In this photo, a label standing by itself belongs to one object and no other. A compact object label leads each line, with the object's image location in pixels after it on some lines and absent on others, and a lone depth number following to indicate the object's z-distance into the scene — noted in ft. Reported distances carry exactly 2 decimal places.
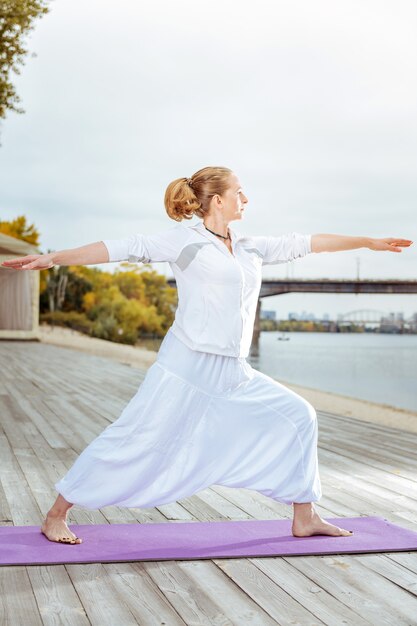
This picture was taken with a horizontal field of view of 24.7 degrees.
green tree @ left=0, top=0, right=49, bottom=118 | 50.39
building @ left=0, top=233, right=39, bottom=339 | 75.51
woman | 10.65
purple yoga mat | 10.29
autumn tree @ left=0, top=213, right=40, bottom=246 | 142.00
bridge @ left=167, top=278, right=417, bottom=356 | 132.87
